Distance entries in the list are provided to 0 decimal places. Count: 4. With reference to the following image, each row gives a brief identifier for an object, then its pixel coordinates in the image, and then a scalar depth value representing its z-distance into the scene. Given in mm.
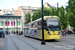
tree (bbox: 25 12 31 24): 81612
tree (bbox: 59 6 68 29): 63056
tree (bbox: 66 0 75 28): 48906
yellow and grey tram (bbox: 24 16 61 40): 21656
